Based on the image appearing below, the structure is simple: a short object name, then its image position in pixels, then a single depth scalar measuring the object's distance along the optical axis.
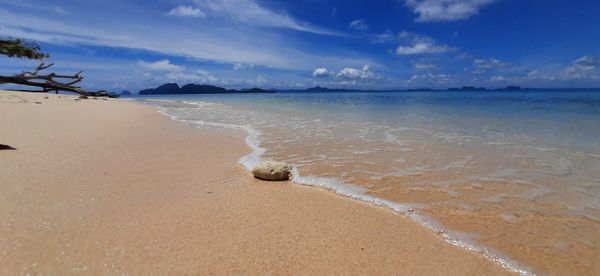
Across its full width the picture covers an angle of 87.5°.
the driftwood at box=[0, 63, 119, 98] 13.66
